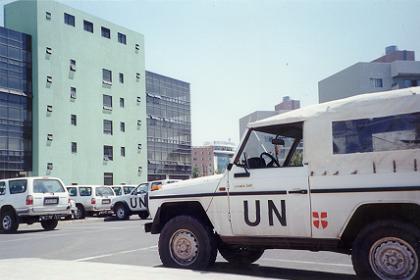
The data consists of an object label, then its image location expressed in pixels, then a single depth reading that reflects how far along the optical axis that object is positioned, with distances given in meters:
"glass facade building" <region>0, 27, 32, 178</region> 45.03
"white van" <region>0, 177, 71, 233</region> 17.17
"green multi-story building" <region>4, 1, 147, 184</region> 46.91
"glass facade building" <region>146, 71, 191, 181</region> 65.12
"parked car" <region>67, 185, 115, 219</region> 26.11
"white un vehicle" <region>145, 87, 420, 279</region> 5.94
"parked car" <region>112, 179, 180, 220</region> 24.12
